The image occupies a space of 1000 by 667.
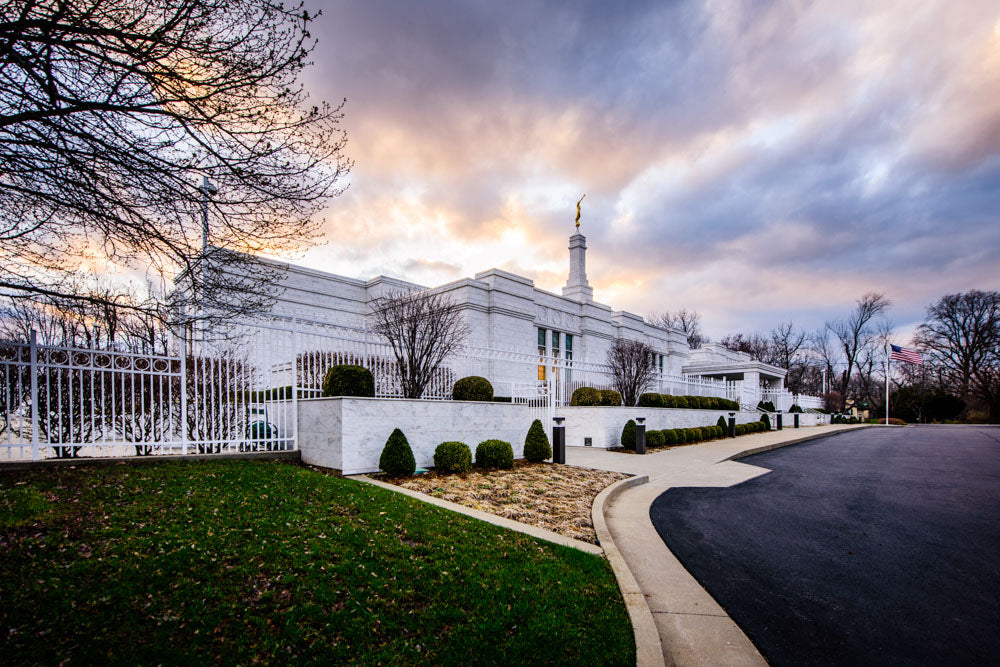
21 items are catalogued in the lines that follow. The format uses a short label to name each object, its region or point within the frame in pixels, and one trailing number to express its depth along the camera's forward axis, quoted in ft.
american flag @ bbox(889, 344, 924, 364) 100.53
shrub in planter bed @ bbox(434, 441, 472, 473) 29.43
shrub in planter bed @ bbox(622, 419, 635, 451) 47.65
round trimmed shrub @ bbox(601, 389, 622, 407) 51.11
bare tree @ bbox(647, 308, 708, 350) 203.92
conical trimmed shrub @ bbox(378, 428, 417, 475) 27.04
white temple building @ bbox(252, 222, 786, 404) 74.13
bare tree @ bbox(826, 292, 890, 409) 170.40
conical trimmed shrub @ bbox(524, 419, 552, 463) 36.68
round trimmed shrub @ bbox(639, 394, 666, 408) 58.03
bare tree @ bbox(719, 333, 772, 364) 204.33
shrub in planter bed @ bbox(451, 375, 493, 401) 35.63
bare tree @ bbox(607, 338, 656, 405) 63.93
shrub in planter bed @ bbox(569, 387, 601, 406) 50.90
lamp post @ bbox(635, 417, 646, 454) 45.24
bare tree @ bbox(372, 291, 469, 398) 36.73
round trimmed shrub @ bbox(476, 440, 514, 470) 32.40
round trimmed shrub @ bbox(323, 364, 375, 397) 28.25
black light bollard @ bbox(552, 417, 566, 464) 36.86
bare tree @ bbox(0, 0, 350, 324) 14.03
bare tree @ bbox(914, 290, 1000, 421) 140.05
